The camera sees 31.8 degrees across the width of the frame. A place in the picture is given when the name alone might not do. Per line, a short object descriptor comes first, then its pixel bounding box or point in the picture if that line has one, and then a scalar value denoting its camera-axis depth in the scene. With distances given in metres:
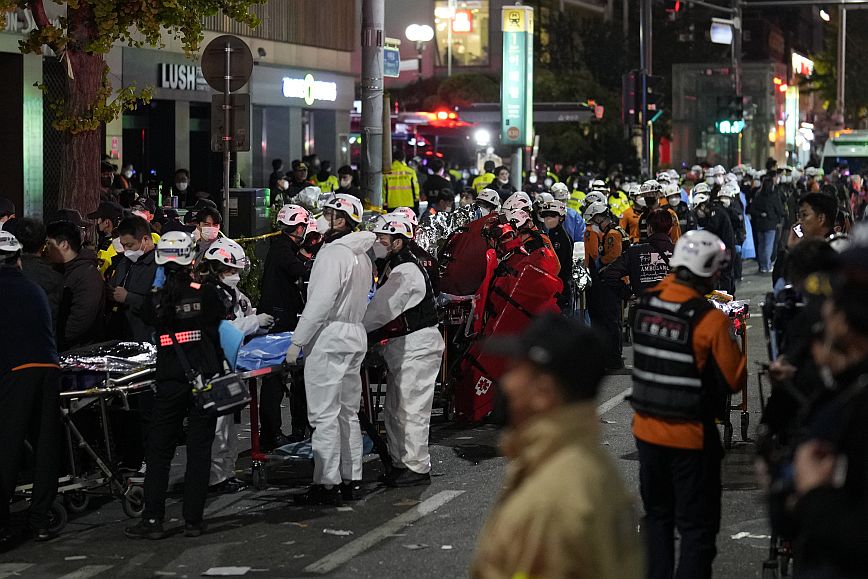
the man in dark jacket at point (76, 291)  10.45
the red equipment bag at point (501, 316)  13.02
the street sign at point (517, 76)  26.94
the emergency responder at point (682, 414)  6.84
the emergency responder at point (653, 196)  18.11
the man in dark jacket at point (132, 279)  10.99
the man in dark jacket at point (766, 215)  29.19
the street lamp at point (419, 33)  52.10
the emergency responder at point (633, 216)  19.88
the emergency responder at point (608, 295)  16.67
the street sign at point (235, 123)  15.72
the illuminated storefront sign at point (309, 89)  35.19
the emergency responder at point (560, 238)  16.20
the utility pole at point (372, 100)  18.27
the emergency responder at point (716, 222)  21.28
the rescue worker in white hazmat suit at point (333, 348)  9.80
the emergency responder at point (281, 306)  12.11
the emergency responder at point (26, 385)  8.78
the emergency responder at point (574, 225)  19.23
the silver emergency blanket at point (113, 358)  9.56
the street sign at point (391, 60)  20.23
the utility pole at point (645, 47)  33.47
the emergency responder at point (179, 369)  9.02
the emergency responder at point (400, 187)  25.81
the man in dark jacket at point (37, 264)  10.32
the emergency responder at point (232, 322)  10.16
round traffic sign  15.43
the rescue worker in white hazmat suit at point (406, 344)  10.52
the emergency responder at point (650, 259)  13.80
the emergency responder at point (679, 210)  21.25
